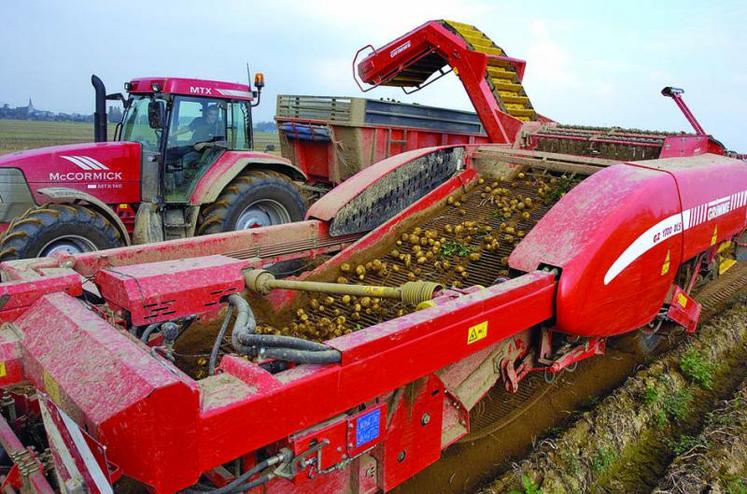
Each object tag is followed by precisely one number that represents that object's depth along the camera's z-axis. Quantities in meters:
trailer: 7.82
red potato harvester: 1.73
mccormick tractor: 5.22
